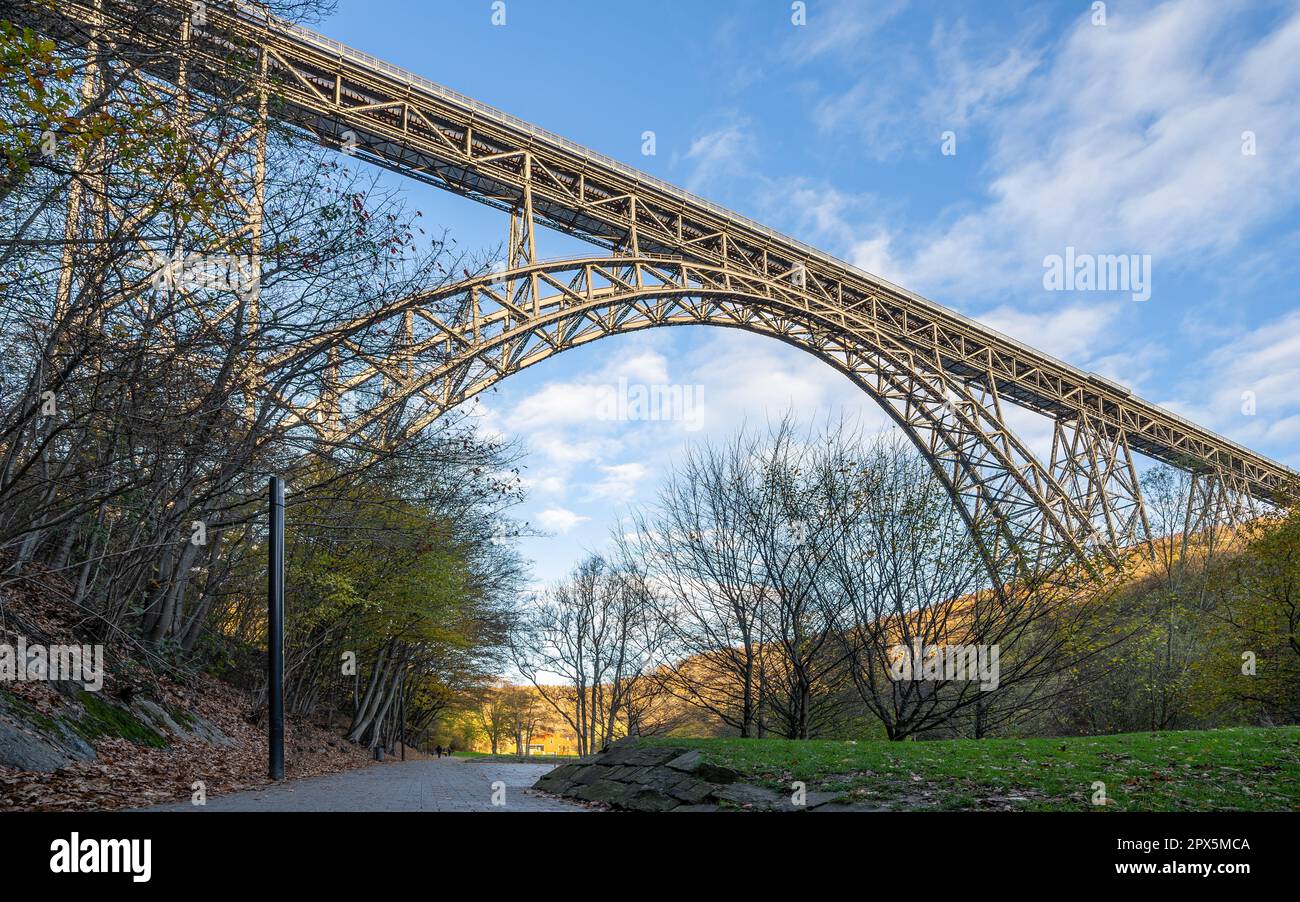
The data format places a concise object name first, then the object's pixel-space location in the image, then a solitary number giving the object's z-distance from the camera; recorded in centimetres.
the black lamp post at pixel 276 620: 859
